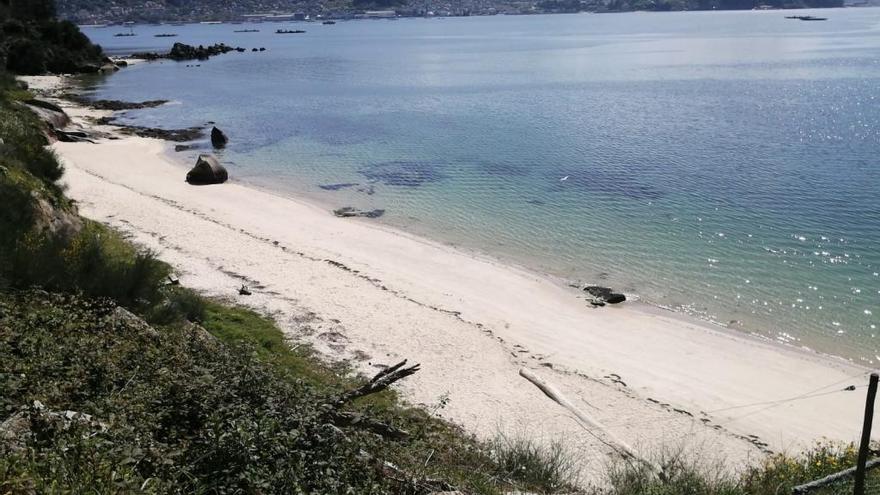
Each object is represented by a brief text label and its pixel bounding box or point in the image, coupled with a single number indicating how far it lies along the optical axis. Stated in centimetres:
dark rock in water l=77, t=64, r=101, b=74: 8369
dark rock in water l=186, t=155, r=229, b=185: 3472
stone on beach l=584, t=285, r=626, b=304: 2128
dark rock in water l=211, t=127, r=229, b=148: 4541
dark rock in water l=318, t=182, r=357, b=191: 3519
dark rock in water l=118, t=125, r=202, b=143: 4722
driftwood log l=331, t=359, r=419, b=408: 1124
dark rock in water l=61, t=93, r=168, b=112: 5854
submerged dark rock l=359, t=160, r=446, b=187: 3606
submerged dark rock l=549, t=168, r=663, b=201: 3259
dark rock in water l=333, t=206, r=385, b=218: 3052
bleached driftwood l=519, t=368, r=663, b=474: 1281
